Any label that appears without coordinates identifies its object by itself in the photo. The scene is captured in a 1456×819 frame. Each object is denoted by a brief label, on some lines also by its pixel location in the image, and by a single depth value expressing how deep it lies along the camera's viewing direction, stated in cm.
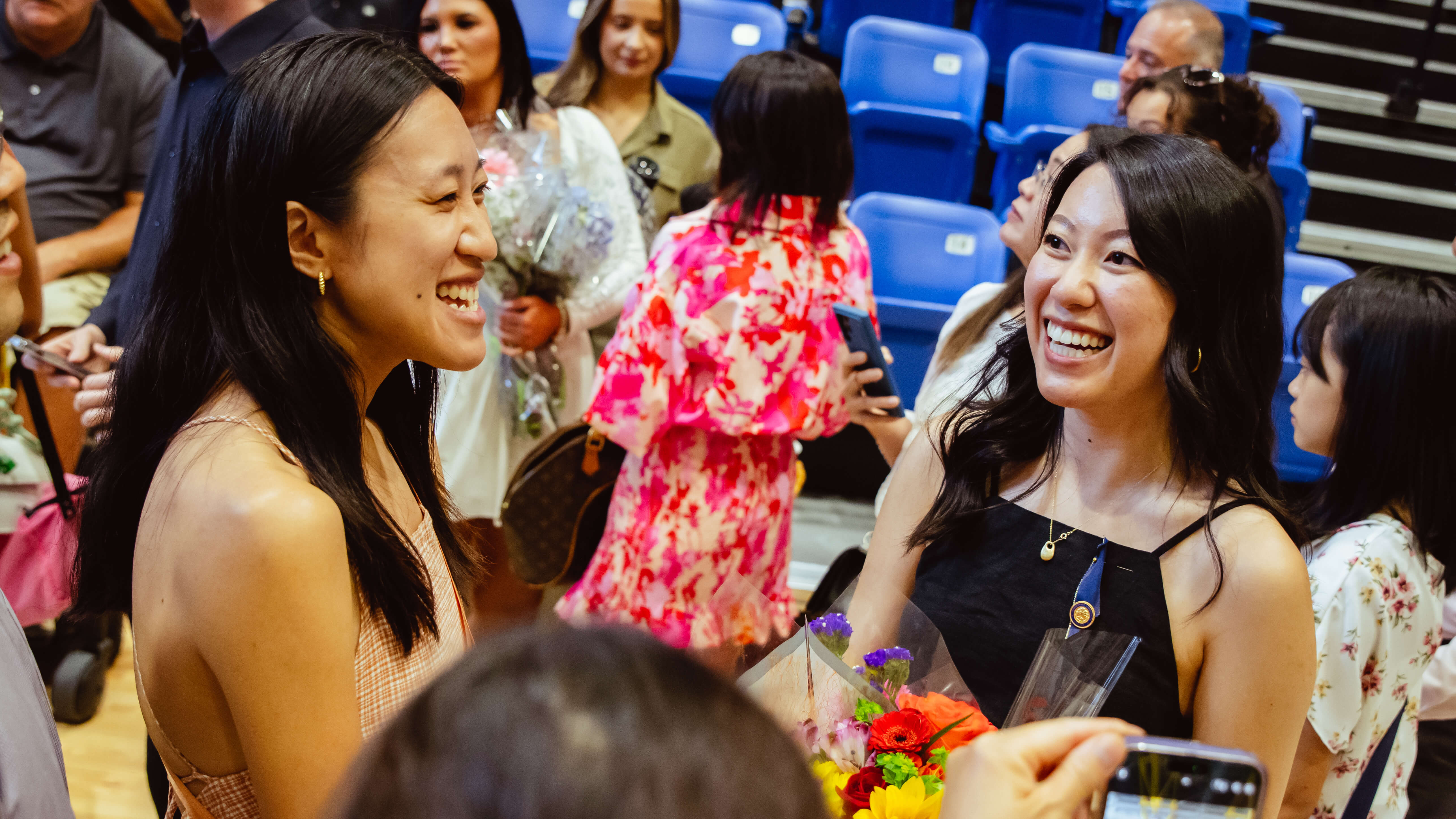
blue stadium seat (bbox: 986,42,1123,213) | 490
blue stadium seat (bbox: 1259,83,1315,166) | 492
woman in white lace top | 268
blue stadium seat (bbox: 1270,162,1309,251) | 444
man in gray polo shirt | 313
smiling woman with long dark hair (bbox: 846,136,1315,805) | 123
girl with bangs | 165
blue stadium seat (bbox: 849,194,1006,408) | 412
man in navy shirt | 207
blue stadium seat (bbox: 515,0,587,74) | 468
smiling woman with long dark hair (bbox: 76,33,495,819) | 95
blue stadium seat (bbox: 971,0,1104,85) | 553
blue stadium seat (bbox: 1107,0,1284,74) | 538
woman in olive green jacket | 332
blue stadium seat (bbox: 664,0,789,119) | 481
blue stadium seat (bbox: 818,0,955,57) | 533
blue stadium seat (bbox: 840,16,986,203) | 459
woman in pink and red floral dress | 248
